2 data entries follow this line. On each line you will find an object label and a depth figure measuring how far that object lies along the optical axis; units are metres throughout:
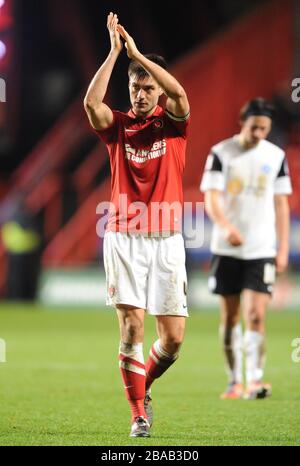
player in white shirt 15.96
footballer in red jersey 11.77
